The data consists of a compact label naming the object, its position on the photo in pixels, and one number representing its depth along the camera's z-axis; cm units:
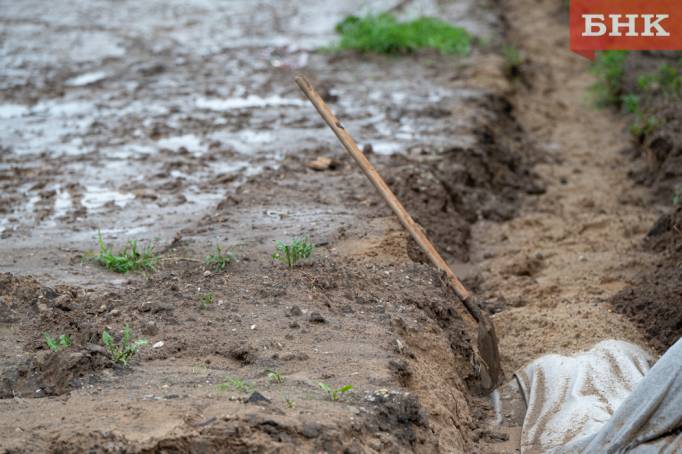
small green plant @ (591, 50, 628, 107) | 1784
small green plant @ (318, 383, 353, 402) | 681
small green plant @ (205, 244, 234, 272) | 923
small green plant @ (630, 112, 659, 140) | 1484
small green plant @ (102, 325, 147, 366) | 747
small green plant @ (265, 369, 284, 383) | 709
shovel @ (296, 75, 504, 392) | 899
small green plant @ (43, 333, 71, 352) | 756
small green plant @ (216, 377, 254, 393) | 687
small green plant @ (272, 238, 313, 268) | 923
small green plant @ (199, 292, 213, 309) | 844
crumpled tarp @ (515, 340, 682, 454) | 642
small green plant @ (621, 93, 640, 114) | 1662
